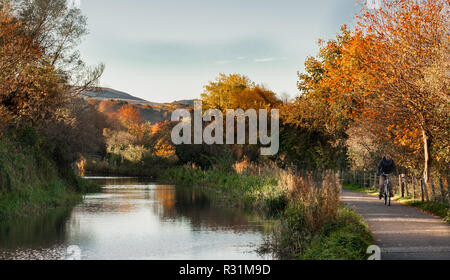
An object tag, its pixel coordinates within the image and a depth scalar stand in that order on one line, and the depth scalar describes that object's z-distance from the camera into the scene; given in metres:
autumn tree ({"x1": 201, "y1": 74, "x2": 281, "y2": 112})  54.59
